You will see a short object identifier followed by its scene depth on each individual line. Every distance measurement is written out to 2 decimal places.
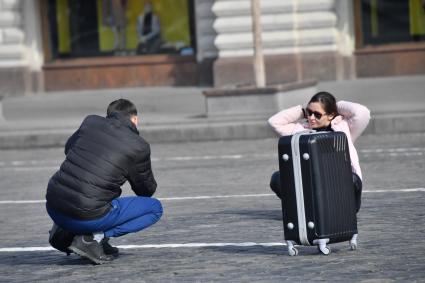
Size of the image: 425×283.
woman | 19.78
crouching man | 18.30
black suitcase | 18.03
